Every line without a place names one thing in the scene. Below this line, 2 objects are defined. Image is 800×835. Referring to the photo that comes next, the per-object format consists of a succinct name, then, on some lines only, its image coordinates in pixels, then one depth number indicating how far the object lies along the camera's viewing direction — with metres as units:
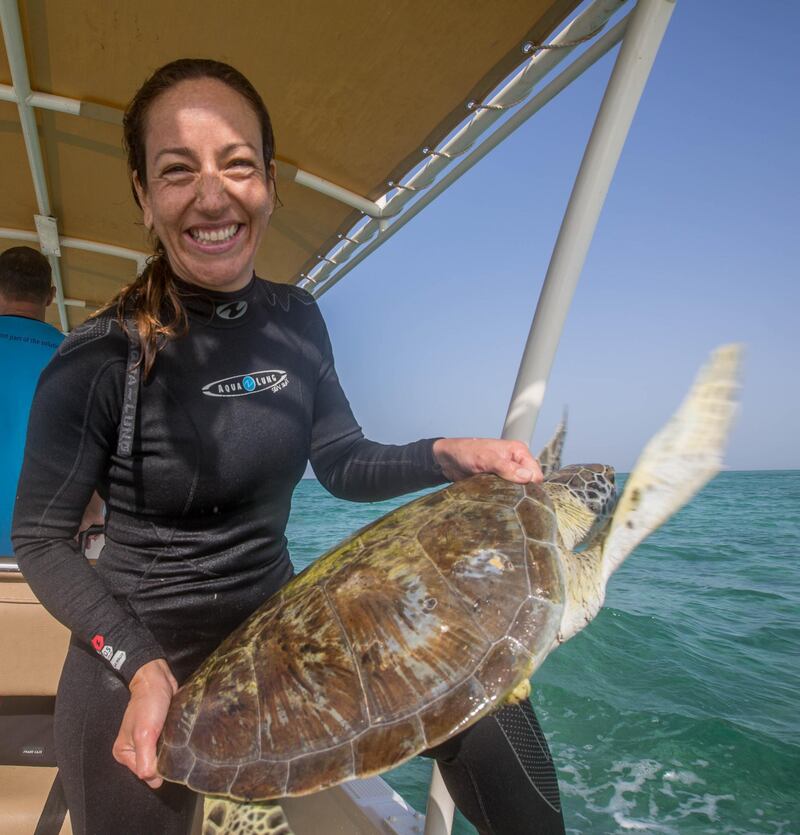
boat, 1.66
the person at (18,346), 2.88
